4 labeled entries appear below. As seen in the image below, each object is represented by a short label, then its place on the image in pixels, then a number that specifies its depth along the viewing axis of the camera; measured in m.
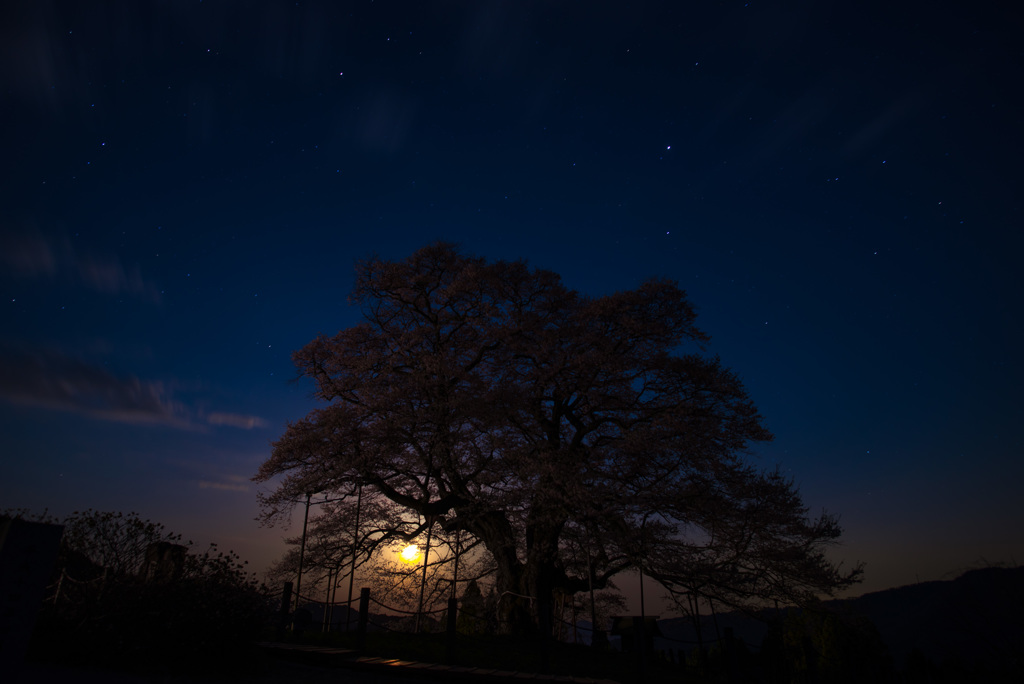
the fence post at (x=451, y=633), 10.64
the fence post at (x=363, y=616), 11.06
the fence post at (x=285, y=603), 12.94
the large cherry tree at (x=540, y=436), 14.60
